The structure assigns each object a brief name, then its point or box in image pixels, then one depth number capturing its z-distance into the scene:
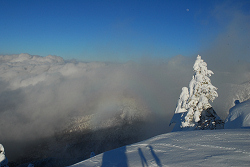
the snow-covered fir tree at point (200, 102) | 13.74
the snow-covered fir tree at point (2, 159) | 24.36
